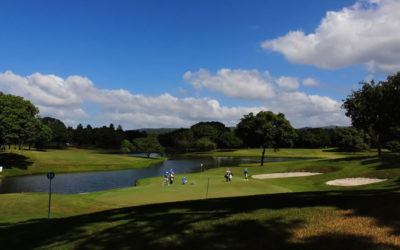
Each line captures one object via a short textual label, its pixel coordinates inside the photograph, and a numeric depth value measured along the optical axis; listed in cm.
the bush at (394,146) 10081
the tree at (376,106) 5125
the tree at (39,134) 6488
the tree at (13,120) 5953
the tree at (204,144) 15775
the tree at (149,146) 12125
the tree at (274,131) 7428
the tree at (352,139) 11738
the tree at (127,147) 13690
